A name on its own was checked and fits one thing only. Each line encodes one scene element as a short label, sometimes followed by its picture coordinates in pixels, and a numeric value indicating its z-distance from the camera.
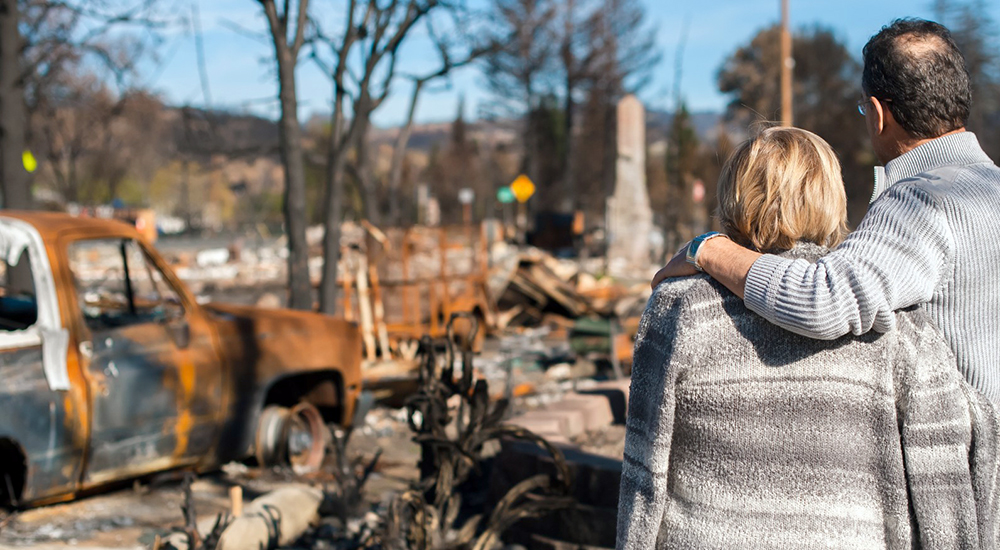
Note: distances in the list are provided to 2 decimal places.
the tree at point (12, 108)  8.99
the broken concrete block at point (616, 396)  5.90
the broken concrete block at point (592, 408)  5.49
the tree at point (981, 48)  57.25
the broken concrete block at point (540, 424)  4.90
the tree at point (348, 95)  9.76
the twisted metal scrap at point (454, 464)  3.72
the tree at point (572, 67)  45.53
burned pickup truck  4.75
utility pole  19.31
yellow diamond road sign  31.67
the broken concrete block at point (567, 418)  5.14
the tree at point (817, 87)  46.56
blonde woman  1.81
